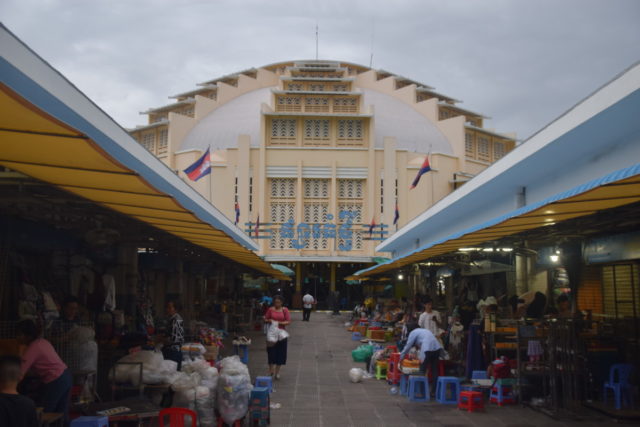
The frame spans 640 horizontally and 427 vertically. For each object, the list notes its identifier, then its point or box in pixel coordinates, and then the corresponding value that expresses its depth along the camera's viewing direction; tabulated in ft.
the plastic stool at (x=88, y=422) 19.67
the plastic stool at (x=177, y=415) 21.96
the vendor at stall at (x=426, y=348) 34.71
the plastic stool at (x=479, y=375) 35.12
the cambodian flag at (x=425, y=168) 88.13
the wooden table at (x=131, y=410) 21.98
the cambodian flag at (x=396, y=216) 126.05
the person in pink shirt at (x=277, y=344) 39.09
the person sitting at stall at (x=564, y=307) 36.35
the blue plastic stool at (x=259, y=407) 26.61
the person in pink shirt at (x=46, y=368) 20.17
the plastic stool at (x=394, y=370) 38.11
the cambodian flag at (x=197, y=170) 71.61
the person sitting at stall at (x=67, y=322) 27.24
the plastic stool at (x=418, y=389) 33.96
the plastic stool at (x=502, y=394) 32.86
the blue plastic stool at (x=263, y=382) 30.32
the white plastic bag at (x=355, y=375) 40.31
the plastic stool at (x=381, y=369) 42.16
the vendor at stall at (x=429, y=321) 39.14
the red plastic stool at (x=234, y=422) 26.03
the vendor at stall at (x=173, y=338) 32.24
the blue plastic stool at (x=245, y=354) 42.88
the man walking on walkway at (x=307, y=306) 102.53
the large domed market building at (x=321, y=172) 137.08
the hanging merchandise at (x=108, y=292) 37.70
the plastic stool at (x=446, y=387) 33.17
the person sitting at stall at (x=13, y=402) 14.65
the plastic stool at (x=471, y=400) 31.09
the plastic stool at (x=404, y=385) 35.94
